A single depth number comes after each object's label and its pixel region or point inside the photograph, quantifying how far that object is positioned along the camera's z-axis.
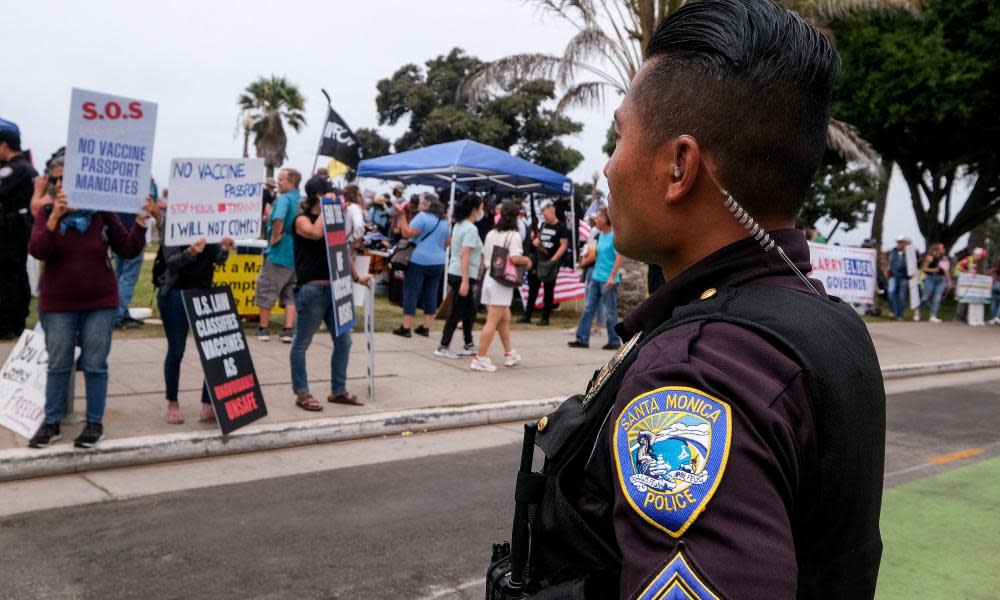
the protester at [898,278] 19.36
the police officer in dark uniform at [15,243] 8.75
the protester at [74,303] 5.50
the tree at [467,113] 37.56
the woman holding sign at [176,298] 6.29
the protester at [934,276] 20.00
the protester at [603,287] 11.48
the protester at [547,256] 13.82
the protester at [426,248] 10.62
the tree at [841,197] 40.53
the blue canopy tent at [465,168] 15.19
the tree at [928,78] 20.80
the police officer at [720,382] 0.92
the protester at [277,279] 10.19
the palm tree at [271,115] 40.81
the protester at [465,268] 10.05
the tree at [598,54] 13.95
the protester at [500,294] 9.21
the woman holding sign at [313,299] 7.07
